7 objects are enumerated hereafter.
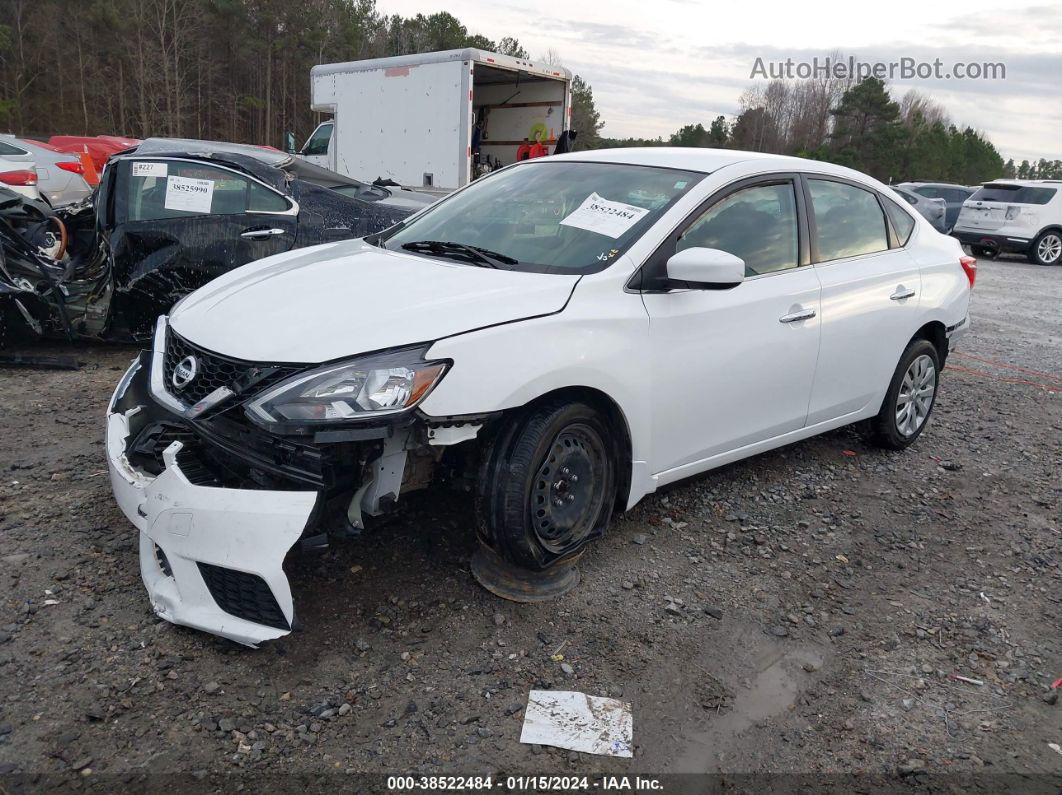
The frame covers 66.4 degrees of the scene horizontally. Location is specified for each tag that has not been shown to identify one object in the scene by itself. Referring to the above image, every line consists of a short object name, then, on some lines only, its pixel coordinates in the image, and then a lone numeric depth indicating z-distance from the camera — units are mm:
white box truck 12000
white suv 16625
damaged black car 5715
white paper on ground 2428
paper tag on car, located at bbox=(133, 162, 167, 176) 5883
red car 18511
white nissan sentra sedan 2604
